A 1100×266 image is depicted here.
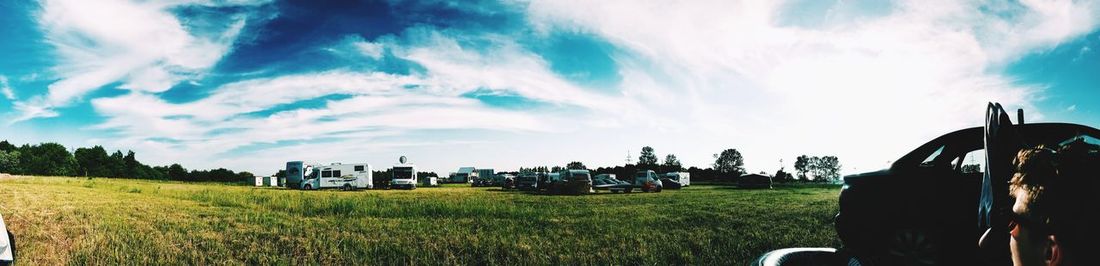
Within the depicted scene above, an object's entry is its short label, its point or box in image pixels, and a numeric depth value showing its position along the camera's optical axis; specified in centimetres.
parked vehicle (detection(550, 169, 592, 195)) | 3509
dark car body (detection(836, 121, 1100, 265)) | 487
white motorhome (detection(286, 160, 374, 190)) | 4800
